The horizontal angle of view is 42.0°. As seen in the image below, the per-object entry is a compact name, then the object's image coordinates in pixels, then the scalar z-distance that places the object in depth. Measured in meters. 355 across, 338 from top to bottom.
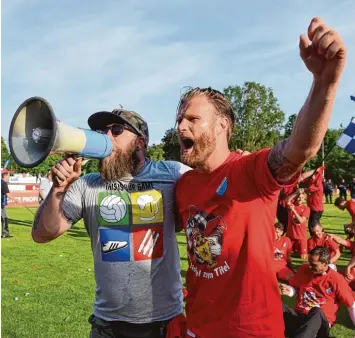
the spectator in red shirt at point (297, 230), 10.27
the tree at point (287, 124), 65.25
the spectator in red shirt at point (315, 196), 11.33
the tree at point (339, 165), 70.56
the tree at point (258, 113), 64.00
